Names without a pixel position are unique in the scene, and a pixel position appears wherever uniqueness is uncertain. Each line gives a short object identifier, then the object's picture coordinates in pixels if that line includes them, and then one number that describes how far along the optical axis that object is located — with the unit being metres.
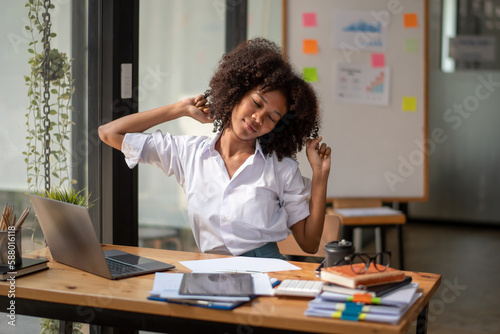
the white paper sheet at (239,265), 1.75
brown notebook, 1.45
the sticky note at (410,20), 3.94
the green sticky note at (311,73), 3.93
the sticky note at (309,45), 3.91
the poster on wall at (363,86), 3.94
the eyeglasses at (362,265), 1.51
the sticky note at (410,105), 3.95
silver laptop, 1.65
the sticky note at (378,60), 3.94
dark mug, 1.65
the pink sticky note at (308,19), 3.90
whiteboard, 3.93
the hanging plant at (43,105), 2.11
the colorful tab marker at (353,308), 1.35
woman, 2.06
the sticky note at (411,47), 3.95
